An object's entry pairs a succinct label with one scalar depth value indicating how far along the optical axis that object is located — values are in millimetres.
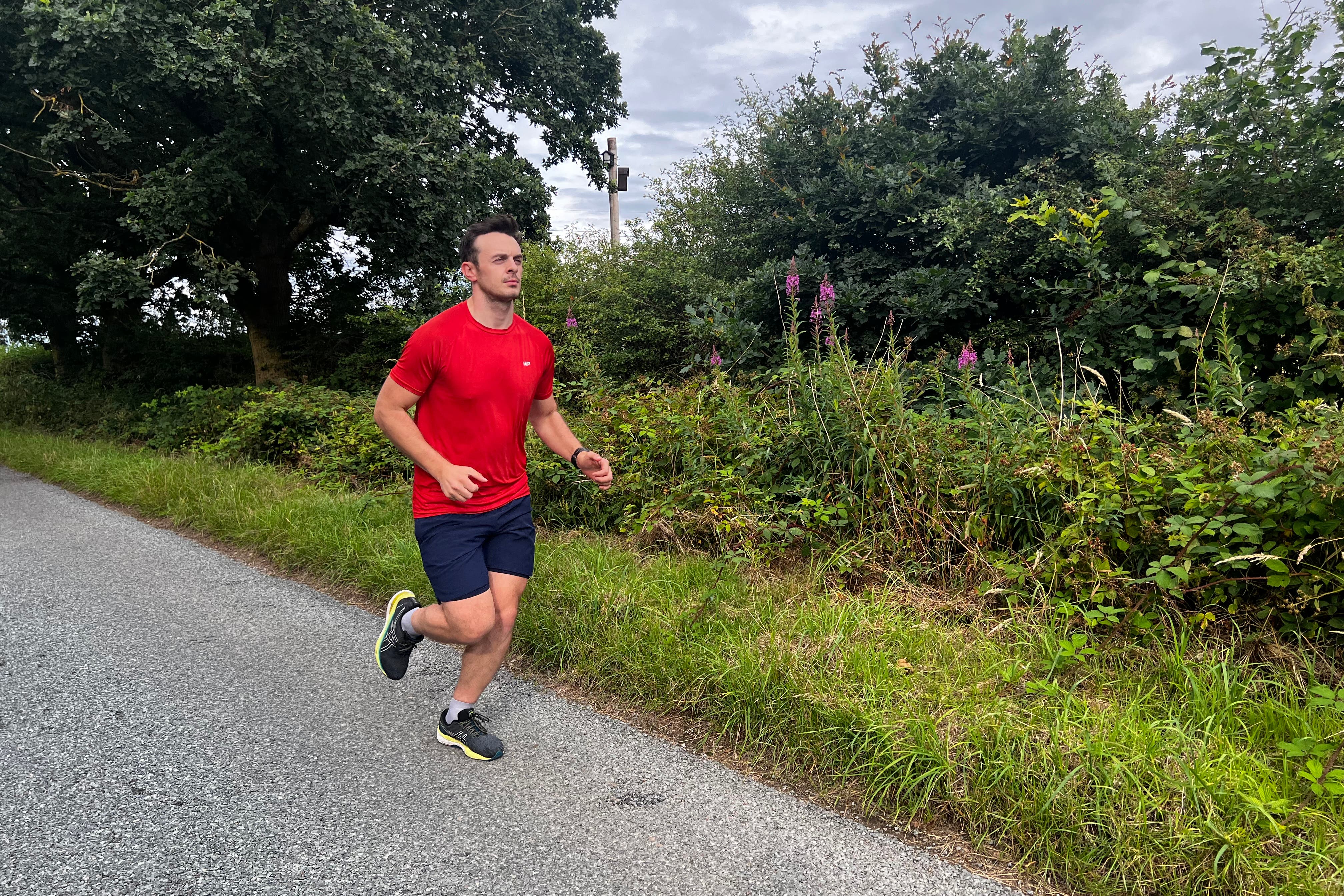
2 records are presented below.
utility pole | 16812
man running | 2777
